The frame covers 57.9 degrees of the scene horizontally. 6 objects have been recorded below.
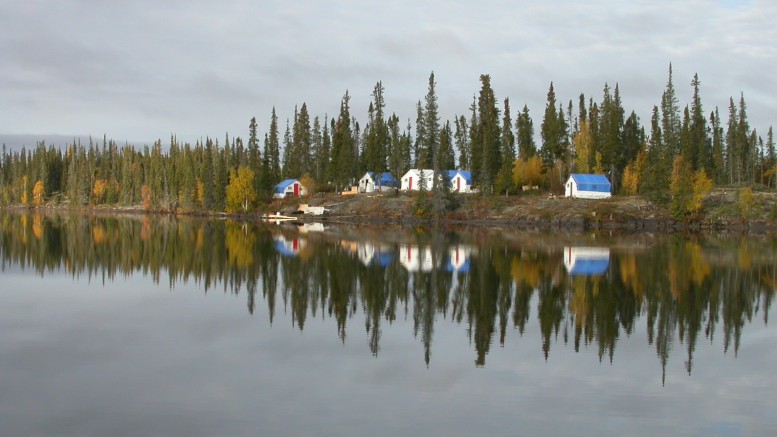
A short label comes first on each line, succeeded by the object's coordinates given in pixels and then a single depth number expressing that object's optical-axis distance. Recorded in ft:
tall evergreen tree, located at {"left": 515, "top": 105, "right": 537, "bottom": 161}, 332.60
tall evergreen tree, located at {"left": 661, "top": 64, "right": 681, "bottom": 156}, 289.08
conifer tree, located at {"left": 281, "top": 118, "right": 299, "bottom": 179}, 373.20
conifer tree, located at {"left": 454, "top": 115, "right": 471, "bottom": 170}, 357.82
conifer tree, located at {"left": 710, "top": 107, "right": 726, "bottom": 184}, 317.83
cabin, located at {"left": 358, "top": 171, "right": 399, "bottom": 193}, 328.84
